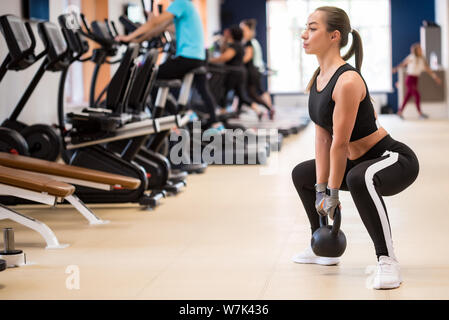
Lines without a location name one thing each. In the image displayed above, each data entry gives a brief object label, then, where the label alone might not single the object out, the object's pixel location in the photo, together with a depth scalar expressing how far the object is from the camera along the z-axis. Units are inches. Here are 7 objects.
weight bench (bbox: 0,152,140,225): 257.7
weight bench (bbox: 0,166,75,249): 214.3
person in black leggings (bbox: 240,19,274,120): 722.4
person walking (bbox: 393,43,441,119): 930.9
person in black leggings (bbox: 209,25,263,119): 629.9
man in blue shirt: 389.7
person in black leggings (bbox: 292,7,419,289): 168.1
